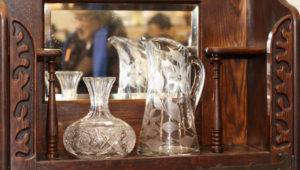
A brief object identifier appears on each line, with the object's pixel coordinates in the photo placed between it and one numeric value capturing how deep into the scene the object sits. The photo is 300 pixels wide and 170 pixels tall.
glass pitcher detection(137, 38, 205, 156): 1.46
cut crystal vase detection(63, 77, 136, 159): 1.41
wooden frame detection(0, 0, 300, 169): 1.35
